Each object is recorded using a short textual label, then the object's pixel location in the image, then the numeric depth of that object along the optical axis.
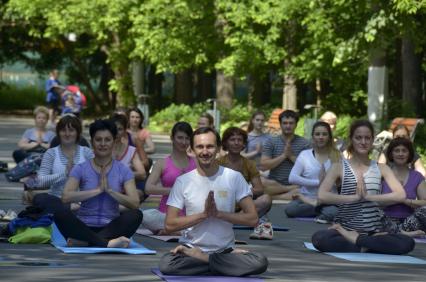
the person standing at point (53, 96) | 49.22
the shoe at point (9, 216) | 16.88
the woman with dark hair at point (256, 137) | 24.27
